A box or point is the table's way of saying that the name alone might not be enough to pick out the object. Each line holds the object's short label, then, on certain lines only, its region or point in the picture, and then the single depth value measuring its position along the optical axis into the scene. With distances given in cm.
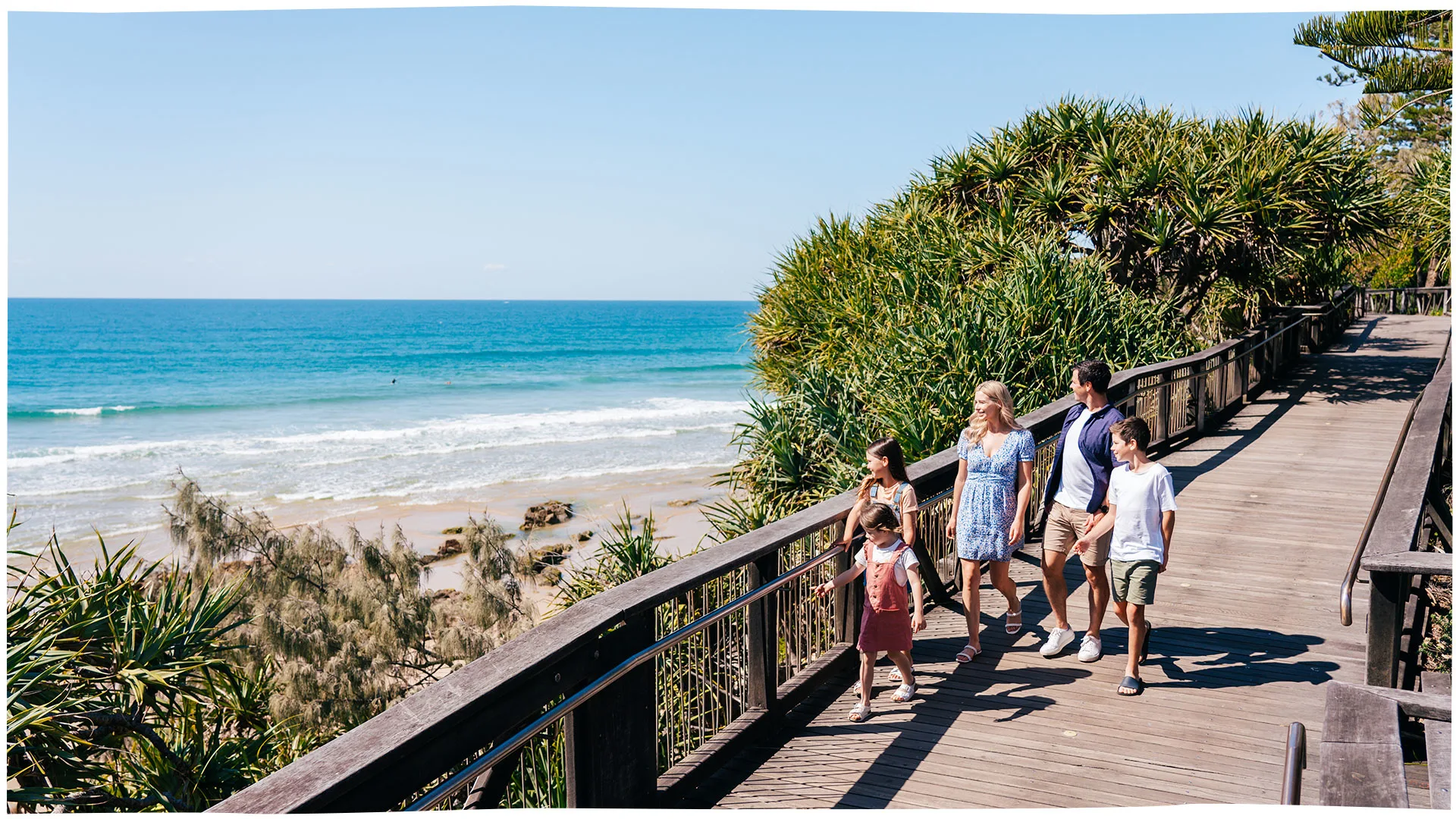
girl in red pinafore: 470
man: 544
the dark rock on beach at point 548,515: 2384
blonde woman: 544
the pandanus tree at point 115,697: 519
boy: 500
